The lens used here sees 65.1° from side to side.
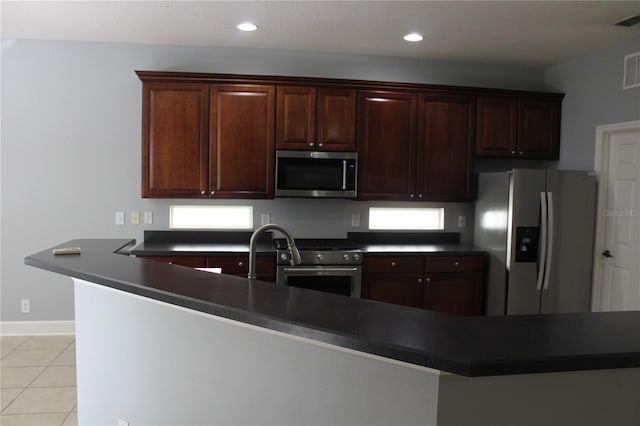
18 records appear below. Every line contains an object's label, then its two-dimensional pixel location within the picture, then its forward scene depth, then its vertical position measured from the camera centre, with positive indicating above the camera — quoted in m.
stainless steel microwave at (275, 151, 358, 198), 4.40 +0.16
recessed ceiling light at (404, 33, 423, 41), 4.07 +1.30
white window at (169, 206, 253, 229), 4.71 -0.26
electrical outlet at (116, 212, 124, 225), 4.57 -0.27
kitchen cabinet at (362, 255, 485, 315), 4.31 -0.76
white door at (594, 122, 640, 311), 4.07 -0.20
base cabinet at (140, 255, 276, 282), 4.08 -0.60
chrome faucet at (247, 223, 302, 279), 2.02 -0.22
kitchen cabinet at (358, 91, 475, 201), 4.55 +0.45
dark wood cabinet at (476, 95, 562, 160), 4.72 +0.66
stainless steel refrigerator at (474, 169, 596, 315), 4.21 -0.38
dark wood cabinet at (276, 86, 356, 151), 4.39 +0.65
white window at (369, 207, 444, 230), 4.97 -0.24
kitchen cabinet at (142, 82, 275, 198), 4.28 +0.44
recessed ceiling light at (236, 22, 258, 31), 3.89 +1.29
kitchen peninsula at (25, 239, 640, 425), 1.21 -0.48
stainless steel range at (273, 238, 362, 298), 4.12 -0.64
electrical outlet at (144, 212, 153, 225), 4.60 -0.27
